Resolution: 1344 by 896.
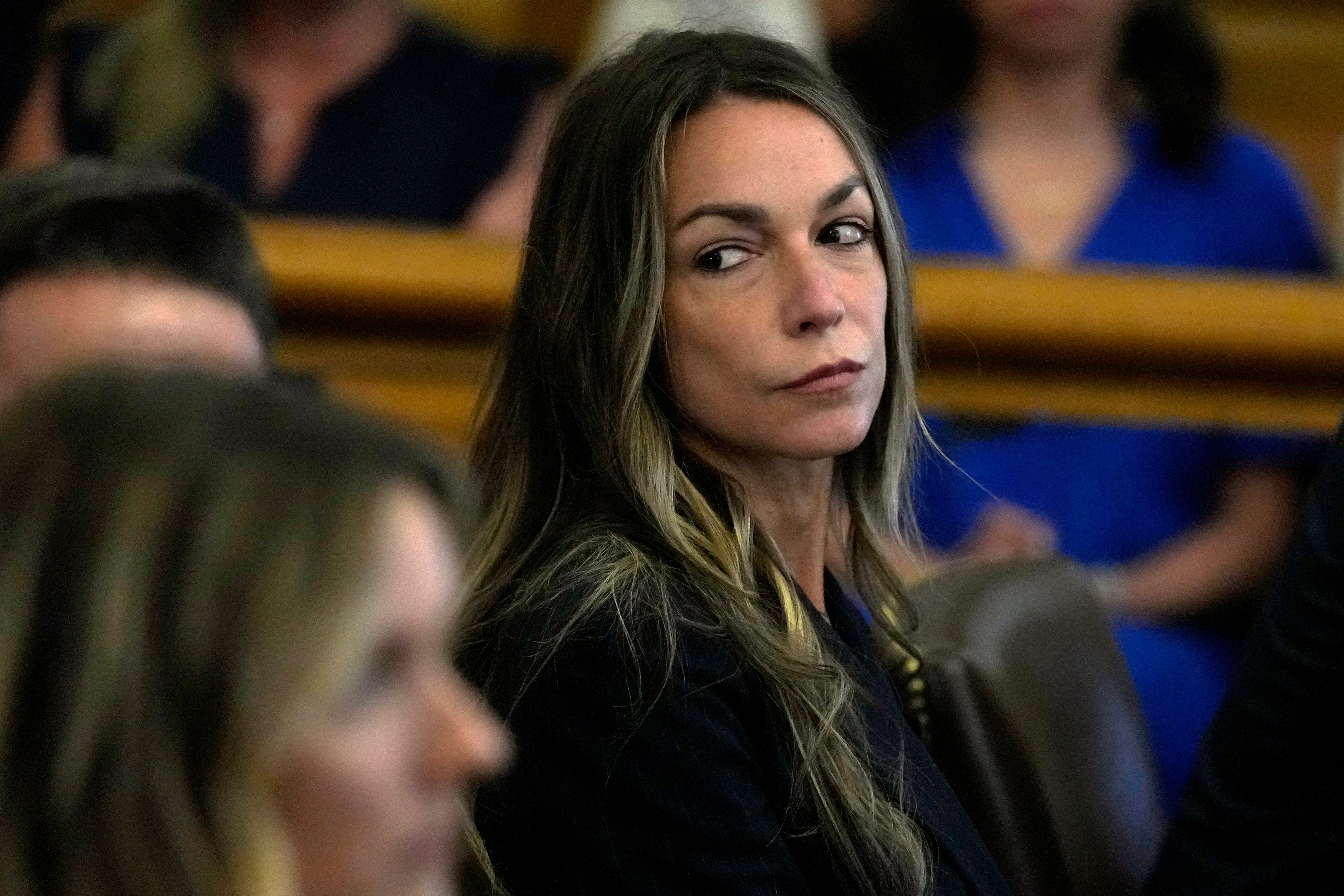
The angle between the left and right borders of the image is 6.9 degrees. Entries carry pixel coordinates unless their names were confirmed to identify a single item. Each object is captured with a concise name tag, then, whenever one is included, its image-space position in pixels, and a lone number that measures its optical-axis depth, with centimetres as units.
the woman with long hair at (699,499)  534
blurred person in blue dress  602
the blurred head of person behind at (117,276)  528
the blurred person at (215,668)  496
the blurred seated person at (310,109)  611
